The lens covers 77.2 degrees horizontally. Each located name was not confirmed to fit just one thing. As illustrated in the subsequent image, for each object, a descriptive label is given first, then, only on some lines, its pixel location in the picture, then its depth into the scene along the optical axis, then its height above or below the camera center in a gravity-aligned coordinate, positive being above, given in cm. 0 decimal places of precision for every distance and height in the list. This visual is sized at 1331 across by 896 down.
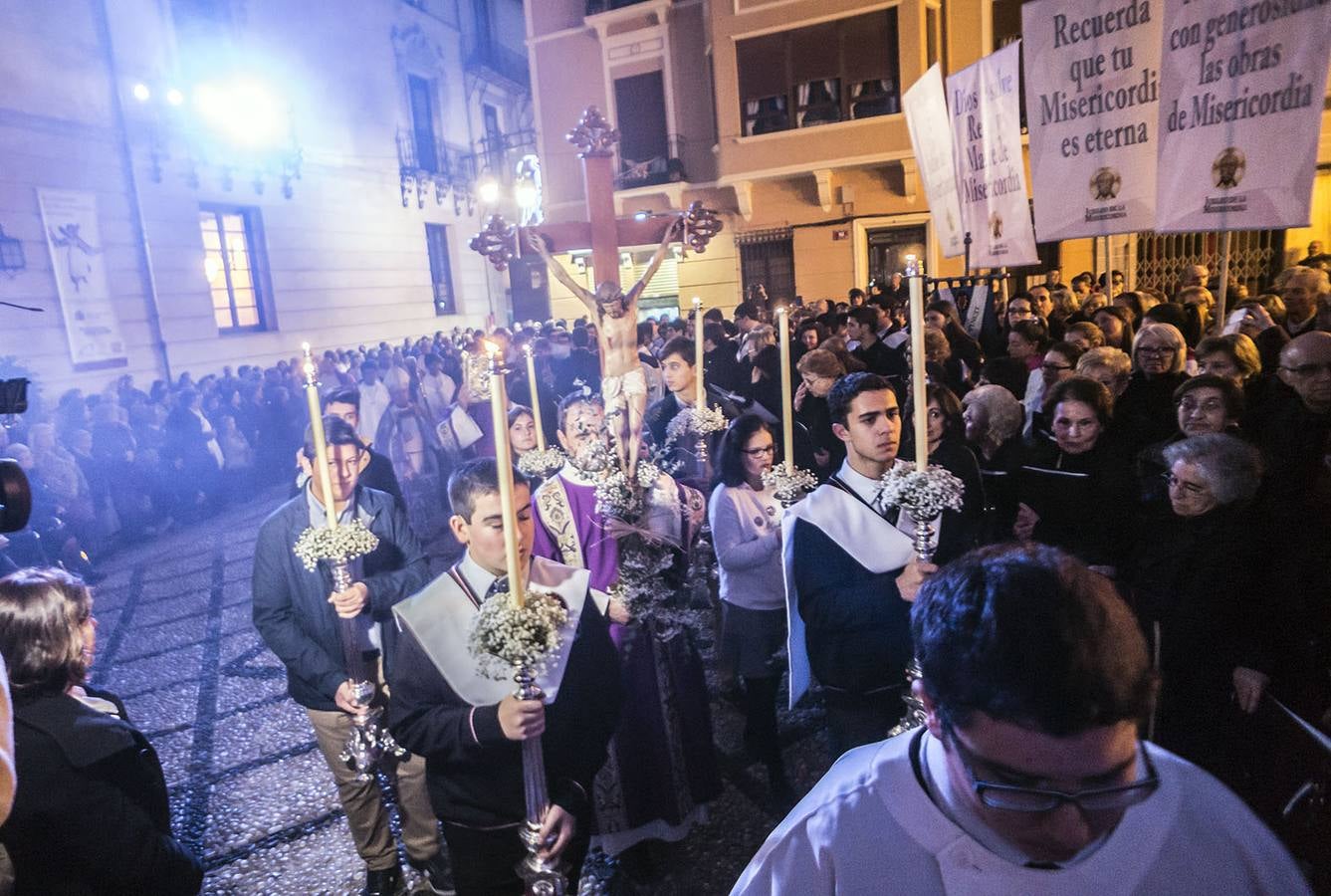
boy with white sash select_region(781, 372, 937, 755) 269 -91
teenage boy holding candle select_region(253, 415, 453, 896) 311 -115
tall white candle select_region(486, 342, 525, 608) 164 -25
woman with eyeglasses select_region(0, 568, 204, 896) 196 -101
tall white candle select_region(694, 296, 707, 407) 379 -24
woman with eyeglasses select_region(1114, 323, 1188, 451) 438 -55
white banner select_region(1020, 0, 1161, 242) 488 +98
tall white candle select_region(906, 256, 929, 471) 190 -18
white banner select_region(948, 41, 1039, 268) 571 +89
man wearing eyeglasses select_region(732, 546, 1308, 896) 107 -69
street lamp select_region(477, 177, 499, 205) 1661 +267
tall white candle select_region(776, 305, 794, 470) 295 -31
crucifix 515 +51
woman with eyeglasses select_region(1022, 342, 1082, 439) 486 -51
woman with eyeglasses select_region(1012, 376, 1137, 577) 347 -89
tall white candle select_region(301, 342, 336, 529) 242 -30
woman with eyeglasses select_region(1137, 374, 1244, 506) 344 -60
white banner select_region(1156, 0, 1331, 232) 383 +74
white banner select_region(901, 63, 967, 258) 670 +113
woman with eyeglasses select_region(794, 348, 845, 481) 518 -76
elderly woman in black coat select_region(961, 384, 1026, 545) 405 -79
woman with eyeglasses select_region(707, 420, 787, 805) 361 -117
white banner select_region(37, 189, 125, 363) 1223 +122
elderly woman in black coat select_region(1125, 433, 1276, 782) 269 -108
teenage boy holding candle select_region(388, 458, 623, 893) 235 -109
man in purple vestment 321 -155
